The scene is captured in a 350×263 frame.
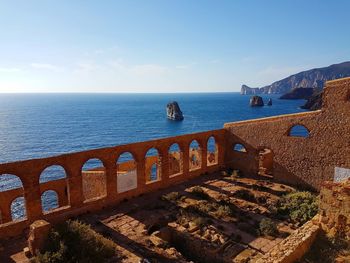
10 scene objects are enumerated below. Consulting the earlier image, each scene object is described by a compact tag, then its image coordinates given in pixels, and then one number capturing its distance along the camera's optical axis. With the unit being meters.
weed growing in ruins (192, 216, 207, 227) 15.24
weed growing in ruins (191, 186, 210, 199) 19.34
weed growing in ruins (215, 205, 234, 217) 16.66
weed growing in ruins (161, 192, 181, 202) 18.94
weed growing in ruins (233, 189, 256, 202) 19.17
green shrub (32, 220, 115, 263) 11.22
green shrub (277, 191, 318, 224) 16.31
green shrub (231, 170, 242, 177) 23.53
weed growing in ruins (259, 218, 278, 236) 14.68
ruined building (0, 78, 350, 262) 15.36
